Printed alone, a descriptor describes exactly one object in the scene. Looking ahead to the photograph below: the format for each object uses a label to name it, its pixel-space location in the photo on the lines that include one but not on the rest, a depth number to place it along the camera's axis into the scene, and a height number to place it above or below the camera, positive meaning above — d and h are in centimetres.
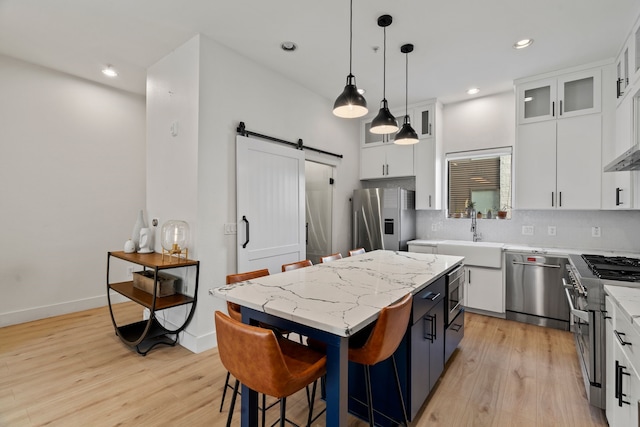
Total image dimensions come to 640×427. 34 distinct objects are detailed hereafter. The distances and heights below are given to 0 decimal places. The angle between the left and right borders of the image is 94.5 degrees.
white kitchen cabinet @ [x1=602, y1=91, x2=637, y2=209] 275 +54
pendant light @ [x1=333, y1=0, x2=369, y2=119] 204 +75
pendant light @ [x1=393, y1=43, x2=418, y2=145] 281 +75
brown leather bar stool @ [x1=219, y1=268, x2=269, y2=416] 182 -47
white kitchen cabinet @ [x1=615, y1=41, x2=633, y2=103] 270 +138
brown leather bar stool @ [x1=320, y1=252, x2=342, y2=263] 271 -44
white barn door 312 +8
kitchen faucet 427 -20
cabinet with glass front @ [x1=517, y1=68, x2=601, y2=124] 326 +136
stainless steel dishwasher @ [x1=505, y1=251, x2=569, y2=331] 329 -89
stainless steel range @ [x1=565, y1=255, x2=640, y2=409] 192 -70
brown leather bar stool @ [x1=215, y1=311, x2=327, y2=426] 115 -62
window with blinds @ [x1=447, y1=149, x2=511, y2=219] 420 +43
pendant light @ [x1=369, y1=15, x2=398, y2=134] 244 +76
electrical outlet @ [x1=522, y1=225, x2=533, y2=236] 391 -23
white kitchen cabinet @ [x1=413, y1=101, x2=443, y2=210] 435 +84
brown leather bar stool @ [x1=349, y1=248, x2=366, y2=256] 318 -44
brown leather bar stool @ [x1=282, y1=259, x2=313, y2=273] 238 -45
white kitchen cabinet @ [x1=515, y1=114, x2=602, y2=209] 326 +57
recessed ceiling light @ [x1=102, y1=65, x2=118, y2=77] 349 +169
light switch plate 302 -17
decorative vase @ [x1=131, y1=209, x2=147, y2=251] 326 -18
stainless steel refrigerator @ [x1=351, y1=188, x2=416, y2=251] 427 -9
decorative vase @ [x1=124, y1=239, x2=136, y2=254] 319 -39
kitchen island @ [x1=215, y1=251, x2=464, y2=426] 123 -45
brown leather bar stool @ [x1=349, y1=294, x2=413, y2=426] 134 -59
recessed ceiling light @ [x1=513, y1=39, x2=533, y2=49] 285 +166
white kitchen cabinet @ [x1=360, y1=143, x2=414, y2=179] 459 +82
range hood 179 +37
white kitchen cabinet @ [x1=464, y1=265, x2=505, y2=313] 363 -97
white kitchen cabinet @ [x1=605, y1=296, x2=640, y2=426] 131 -78
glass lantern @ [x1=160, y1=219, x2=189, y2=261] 286 -24
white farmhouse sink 360 -50
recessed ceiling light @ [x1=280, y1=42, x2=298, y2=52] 295 +168
